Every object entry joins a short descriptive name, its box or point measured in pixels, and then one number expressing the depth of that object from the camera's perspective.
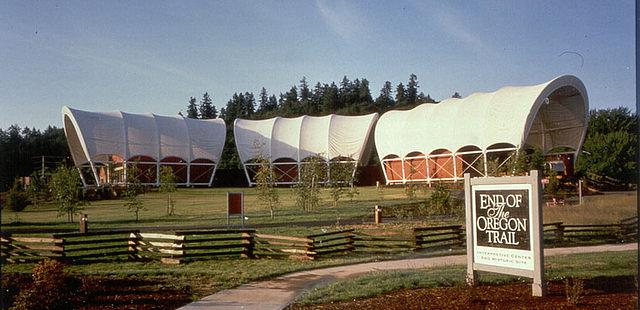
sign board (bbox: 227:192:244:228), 20.89
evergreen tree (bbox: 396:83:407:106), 52.47
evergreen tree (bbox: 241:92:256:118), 46.45
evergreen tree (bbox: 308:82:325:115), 47.87
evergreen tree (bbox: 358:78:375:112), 45.59
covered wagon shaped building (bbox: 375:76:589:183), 39.88
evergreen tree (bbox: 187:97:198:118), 43.05
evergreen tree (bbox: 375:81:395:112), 53.63
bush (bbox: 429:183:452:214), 24.44
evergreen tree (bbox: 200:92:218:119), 45.30
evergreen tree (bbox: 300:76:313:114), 46.78
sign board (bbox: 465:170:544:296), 8.53
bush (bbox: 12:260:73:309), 8.56
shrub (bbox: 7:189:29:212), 24.48
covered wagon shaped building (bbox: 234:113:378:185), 51.03
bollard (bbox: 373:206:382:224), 24.27
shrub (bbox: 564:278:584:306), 7.79
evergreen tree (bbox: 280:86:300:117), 50.67
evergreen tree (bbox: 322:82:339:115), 46.44
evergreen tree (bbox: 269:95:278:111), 53.72
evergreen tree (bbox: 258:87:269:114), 51.45
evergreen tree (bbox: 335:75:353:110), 42.78
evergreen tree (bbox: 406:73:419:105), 53.26
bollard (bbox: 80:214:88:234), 20.22
